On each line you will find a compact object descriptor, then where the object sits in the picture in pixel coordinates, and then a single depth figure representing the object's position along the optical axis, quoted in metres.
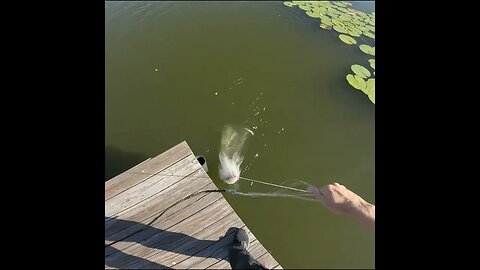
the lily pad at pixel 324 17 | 5.83
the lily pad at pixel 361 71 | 4.84
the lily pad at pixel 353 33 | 5.57
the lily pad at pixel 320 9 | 6.05
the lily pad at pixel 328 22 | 5.69
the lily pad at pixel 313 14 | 5.86
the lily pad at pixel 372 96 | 4.46
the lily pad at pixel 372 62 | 5.09
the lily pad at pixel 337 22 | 5.74
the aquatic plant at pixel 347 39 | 5.36
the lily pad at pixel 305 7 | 6.04
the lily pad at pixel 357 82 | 4.62
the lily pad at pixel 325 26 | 5.61
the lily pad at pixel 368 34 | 5.68
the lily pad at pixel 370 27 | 5.90
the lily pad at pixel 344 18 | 5.94
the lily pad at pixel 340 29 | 5.55
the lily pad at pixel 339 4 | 6.51
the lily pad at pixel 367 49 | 5.28
